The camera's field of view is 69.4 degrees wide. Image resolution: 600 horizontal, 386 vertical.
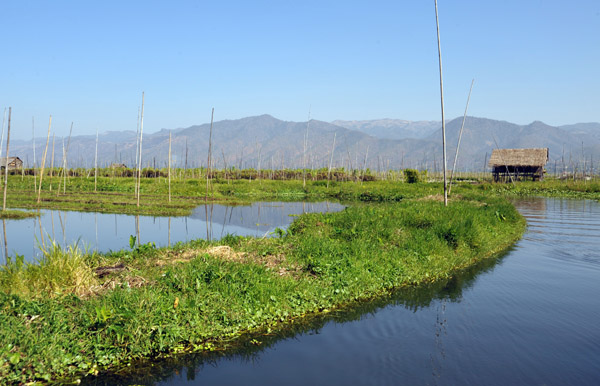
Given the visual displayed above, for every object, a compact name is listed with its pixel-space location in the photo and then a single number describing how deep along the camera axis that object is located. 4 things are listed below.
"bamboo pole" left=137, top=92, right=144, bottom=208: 34.57
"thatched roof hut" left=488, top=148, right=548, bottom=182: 69.06
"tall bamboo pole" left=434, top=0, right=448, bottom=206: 24.90
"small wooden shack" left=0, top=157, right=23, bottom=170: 87.74
